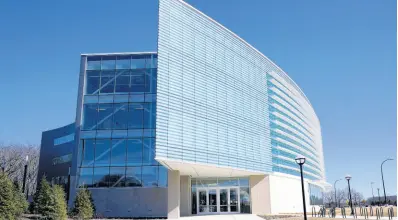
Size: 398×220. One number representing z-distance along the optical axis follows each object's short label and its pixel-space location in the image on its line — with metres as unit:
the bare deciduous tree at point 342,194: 148.21
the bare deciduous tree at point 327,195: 145.77
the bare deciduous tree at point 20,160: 60.50
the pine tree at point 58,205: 21.69
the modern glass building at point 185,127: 28.92
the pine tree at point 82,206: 26.75
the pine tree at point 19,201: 21.20
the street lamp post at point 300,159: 22.21
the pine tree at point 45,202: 21.45
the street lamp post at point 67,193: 35.91
